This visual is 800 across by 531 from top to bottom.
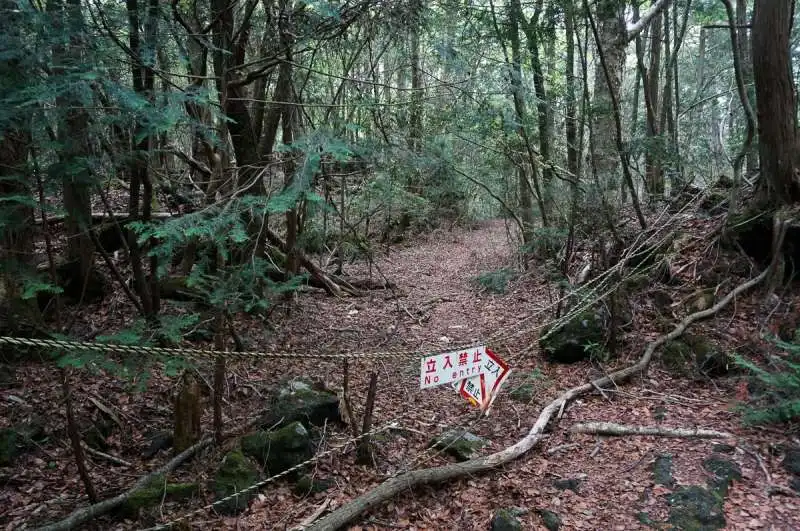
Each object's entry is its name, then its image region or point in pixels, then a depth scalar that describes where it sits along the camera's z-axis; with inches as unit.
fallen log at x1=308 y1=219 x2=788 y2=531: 138.4
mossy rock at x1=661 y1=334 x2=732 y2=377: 201.0
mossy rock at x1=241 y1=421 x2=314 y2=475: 162.6
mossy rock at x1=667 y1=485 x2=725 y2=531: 128.3
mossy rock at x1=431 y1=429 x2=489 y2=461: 173.0
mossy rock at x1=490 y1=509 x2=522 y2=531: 134.9
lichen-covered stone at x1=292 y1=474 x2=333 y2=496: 156.9
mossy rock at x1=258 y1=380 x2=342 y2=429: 181.6
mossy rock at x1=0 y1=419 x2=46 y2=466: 163.4
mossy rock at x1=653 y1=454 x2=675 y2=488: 146.2
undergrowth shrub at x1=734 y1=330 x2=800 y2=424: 153.3
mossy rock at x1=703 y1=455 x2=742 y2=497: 140.7
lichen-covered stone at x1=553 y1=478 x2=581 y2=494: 151.8
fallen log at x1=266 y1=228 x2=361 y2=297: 350.9
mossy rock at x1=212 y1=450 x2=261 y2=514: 148.3
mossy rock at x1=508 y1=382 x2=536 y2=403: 209.9
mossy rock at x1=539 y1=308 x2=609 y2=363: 234.7
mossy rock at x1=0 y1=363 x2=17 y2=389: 188.8
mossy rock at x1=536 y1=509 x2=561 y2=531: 136.1
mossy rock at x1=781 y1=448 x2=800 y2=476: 141.1
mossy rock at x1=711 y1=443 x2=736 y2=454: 154.6
